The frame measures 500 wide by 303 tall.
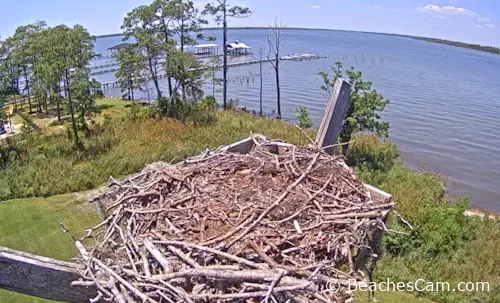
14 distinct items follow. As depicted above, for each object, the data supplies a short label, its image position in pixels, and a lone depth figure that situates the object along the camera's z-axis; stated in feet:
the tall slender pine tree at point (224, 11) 88.22
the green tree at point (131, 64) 78.28
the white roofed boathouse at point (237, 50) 237.86
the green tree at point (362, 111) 55.26
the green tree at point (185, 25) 82.43
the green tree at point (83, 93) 62.54
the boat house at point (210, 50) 242.37
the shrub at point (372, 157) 51.06
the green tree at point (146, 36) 77.20
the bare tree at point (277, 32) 96.07
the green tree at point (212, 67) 78.55
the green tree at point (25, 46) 95.09
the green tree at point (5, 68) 58.95
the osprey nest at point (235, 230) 8.20
